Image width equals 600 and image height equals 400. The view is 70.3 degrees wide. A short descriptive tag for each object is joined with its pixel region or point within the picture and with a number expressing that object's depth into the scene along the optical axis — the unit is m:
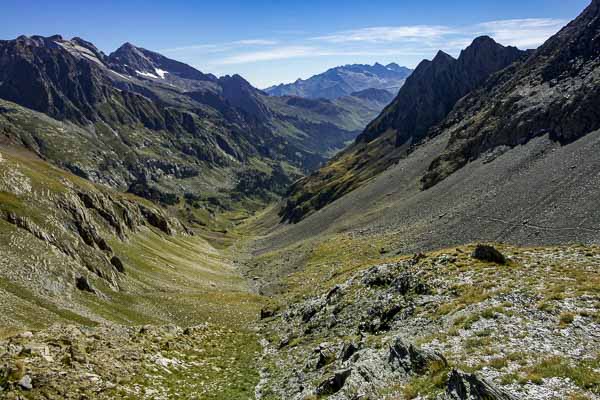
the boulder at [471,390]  17.19
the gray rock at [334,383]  24.58
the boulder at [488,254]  41.00
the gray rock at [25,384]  22.12
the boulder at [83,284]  54.36
